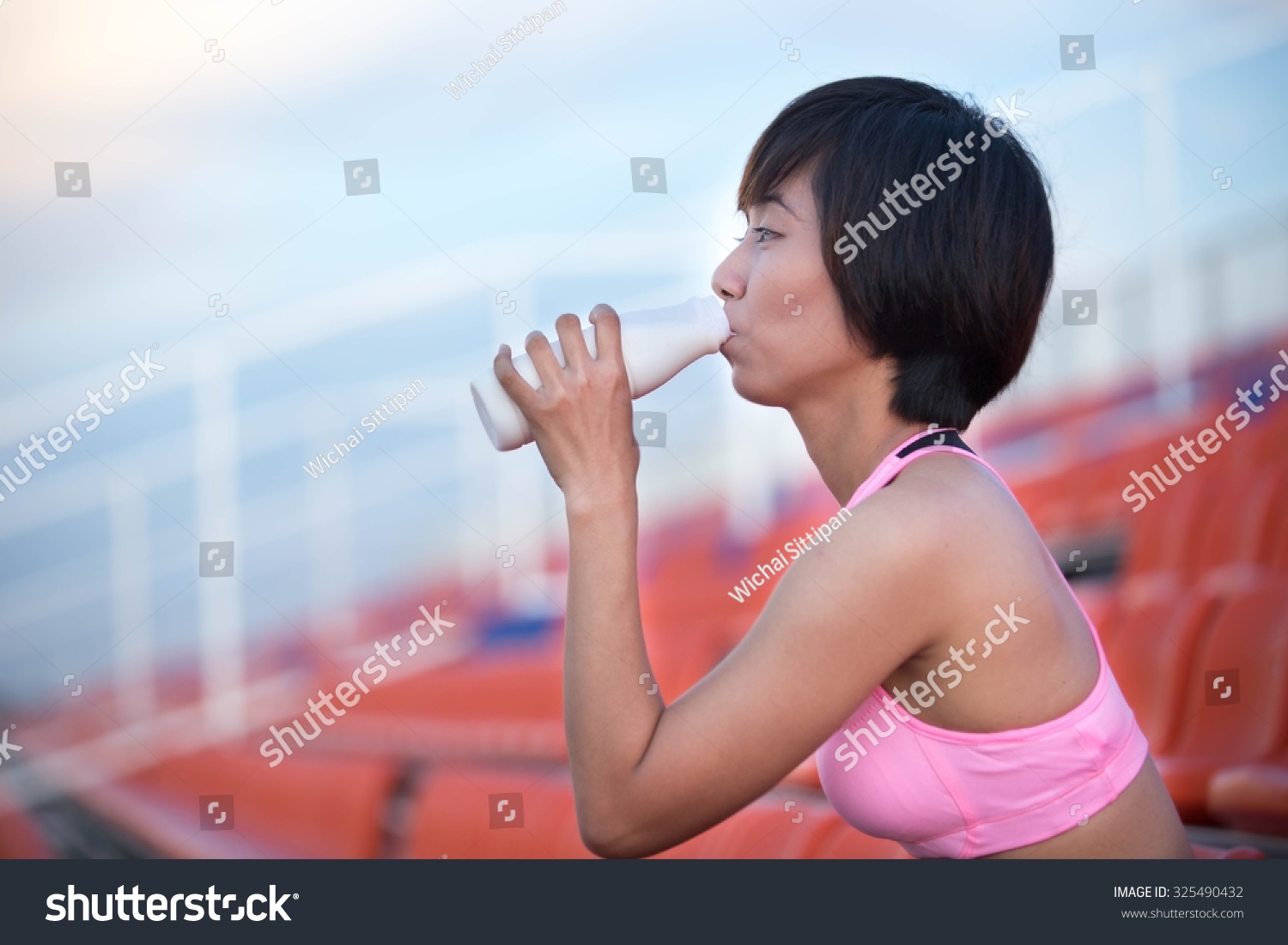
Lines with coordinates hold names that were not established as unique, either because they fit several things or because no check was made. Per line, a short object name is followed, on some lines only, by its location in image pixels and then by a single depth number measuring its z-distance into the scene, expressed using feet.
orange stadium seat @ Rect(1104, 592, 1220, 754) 18.01
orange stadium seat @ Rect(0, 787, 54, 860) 19.49
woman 10.71
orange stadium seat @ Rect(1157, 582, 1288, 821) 17.53
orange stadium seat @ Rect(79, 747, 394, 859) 19.89
